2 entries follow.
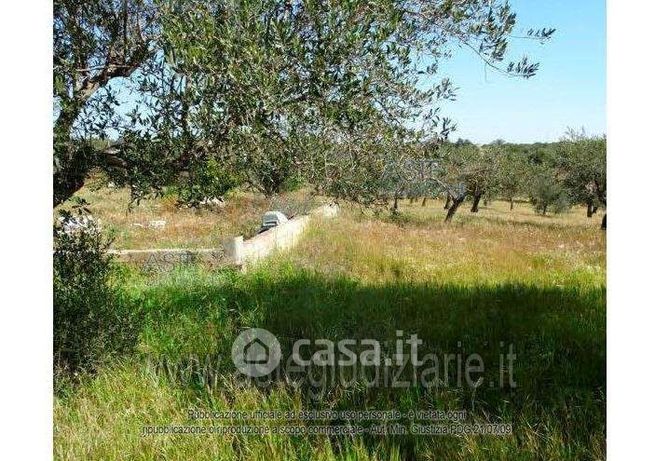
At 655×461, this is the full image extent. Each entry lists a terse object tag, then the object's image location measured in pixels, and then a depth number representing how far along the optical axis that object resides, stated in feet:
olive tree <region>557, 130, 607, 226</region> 49.64
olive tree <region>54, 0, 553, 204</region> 8.68
